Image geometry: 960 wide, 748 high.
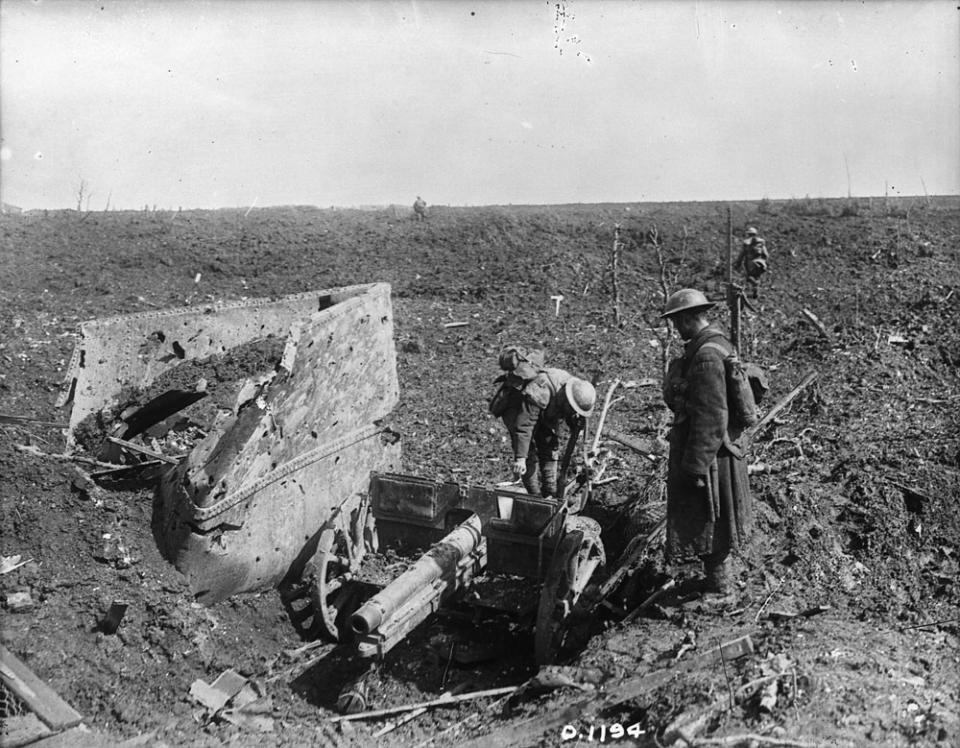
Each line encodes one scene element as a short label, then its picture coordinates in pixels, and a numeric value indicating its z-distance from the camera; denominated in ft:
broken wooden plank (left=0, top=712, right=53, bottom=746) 12.19
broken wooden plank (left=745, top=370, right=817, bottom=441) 23.82
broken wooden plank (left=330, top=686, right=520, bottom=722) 14.47
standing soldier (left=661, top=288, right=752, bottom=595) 14.42
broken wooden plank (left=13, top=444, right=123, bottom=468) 19.58
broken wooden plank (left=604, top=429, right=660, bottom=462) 24.07
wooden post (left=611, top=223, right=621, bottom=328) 44.81
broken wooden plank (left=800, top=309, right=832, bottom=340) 38.46
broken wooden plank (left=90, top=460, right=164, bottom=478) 19.17
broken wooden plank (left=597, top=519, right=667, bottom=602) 16.26
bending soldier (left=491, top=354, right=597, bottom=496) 19.02
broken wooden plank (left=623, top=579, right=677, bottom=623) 15.39
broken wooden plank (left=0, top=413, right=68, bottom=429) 23.80
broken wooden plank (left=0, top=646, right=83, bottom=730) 12.96
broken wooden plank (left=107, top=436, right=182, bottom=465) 19.69
